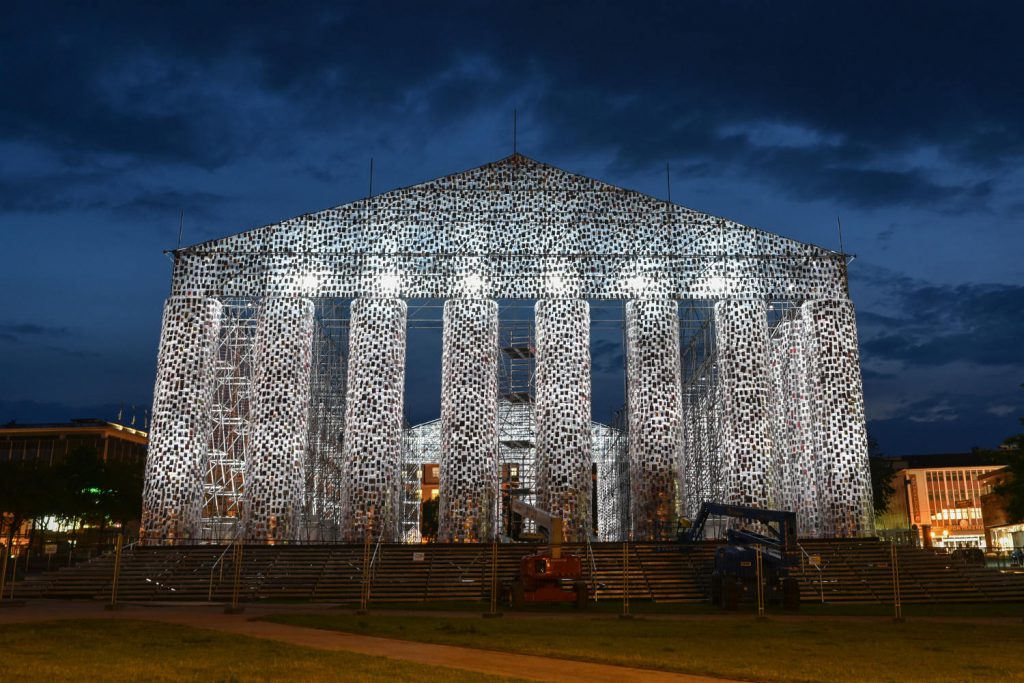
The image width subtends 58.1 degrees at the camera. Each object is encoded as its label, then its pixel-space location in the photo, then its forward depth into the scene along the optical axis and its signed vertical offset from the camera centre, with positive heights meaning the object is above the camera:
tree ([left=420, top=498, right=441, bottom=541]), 45.59 +1.75
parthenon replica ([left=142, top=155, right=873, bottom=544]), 23.05 +4.93
